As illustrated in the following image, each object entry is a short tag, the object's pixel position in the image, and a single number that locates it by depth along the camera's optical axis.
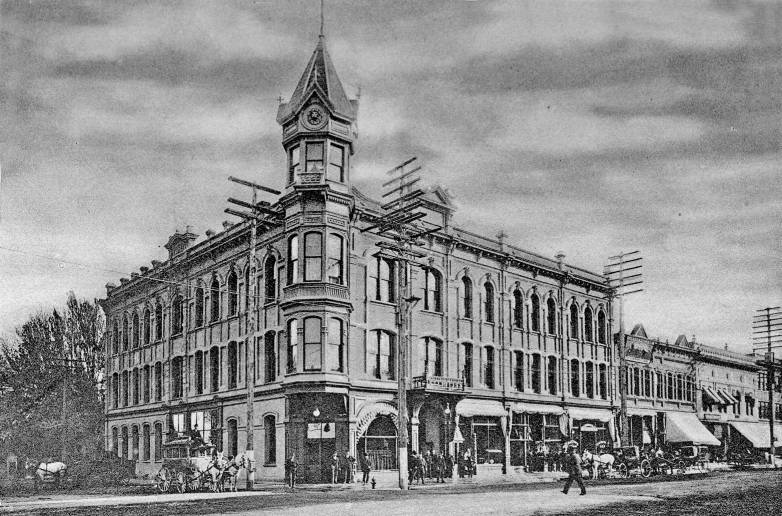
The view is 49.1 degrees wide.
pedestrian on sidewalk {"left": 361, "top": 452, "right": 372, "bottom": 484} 31.67
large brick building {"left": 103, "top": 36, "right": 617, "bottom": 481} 33.12
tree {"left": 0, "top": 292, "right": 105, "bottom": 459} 43.41
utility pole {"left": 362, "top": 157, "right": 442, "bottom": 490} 28.34
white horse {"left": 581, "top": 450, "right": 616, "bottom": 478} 35.50
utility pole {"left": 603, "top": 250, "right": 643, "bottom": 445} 41.31
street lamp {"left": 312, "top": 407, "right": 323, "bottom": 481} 32.43
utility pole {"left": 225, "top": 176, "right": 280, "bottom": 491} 29.67
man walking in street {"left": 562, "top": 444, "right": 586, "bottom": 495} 23.98
